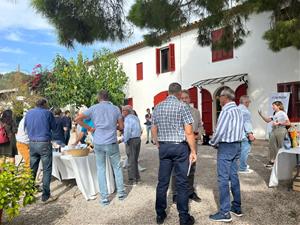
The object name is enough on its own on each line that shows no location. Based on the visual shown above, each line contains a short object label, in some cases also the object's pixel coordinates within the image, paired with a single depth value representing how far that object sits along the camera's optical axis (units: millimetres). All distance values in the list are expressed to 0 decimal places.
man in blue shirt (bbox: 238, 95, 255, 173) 4529
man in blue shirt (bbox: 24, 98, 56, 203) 3622
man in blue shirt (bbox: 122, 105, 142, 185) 4449
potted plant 2360
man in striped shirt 2889
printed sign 7708
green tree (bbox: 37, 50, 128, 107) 12809
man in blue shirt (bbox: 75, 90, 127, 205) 3494
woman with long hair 4415
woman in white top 4948
